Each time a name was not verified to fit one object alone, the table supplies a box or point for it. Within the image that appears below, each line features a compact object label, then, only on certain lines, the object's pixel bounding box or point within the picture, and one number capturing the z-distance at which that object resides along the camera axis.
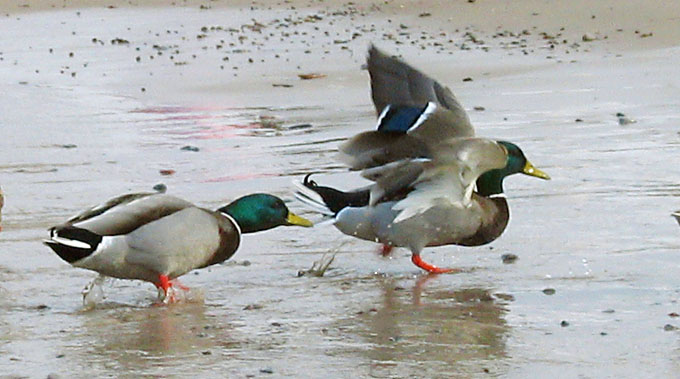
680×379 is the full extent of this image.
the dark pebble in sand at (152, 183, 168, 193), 16.62
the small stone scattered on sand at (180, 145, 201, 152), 19.39
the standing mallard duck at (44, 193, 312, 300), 11.55
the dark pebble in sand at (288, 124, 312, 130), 21.36
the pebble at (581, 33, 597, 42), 30.83
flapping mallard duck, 12.76
